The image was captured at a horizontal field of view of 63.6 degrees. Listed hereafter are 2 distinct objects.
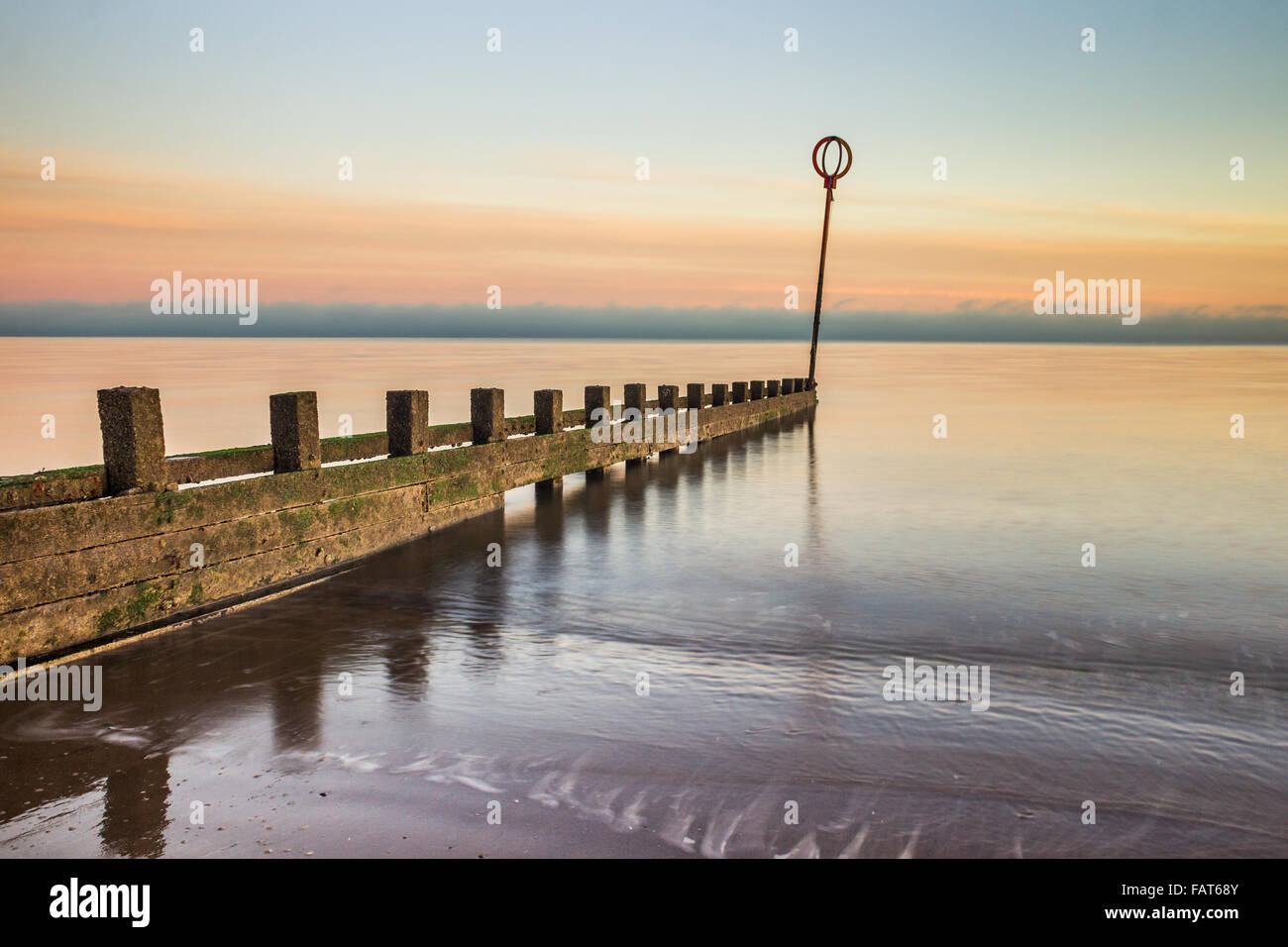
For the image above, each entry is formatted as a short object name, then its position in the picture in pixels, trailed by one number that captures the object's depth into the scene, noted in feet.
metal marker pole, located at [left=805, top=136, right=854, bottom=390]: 111.55
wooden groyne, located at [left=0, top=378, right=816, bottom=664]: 21.77
